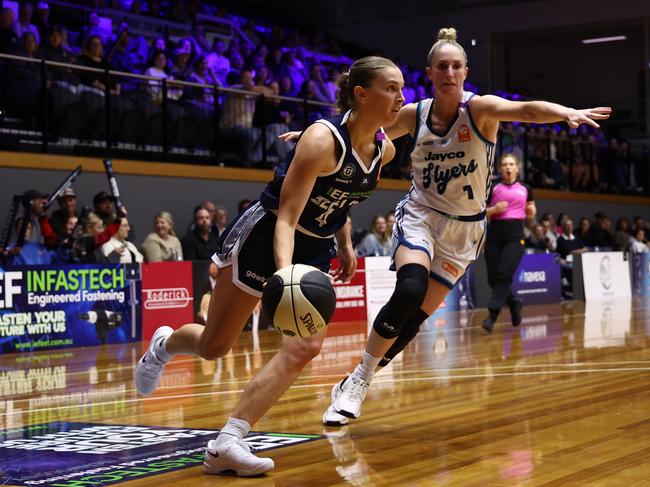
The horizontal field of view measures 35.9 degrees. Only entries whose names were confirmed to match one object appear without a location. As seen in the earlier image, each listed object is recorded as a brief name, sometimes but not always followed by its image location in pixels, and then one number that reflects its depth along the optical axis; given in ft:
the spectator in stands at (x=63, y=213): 37.88
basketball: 11.92
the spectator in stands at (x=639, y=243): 66.85
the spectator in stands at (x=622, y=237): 67.97
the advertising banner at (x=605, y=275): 59.82
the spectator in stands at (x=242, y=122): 47.24
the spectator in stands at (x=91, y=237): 36.83
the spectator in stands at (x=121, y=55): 43.86
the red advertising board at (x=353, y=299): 44.65
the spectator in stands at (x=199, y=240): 41.93
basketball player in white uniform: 17.51
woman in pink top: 36.37
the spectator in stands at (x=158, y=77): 43.91
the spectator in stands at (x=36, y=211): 36.99
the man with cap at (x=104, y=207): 39.58
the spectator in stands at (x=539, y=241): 58.75
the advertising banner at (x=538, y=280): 55.67
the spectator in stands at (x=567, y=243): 62.03
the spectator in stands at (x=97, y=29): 47.50
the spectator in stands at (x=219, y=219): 43.98
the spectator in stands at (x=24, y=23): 41.70
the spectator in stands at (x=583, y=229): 66.74
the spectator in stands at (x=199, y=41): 50.44
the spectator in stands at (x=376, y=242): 48.98
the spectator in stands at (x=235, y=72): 50.83
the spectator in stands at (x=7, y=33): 39.47
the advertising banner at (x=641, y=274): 63.57
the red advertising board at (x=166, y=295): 37.17
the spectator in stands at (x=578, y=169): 71.87
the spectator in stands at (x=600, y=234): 67.46
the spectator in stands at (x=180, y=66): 46.47
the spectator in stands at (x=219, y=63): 49.67
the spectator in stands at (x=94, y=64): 41.17
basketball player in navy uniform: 13.17
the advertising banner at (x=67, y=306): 33.19
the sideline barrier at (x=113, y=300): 33.42
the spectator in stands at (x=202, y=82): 45.68
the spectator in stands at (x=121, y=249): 37.37
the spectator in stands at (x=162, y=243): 40.40
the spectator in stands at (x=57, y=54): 40.14
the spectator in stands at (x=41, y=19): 43.65
